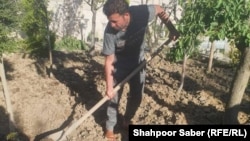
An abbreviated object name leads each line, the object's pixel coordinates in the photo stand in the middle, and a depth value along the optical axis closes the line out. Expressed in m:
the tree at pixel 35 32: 9.92
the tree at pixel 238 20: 3.80
